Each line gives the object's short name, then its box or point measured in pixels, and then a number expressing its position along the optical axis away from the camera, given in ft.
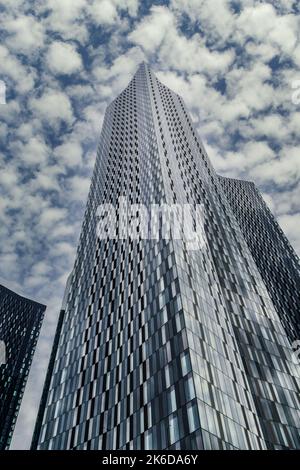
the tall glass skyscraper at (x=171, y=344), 134.62
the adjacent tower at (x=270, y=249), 330.13
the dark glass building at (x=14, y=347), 487.20
